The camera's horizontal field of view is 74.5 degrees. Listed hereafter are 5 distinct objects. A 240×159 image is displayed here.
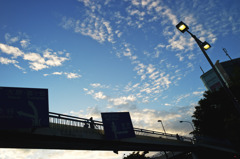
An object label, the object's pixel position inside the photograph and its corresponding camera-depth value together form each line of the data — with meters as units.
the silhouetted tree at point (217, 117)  23.50
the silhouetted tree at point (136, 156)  54.56
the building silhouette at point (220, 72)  55.50
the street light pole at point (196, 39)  8.13
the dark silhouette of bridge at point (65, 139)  11.47
